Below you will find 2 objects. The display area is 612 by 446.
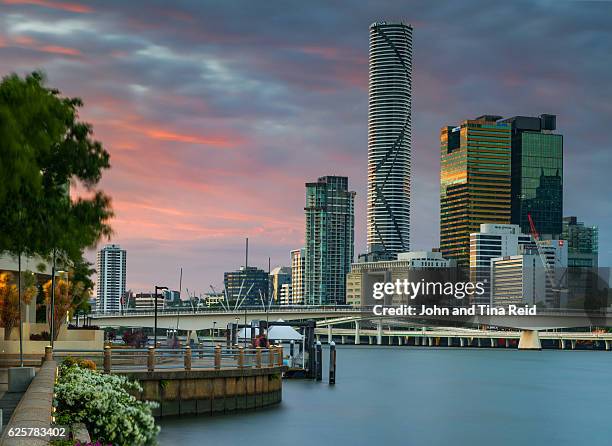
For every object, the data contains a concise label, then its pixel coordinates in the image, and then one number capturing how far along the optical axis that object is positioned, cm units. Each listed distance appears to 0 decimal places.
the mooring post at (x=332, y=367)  8428
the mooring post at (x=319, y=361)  8325
